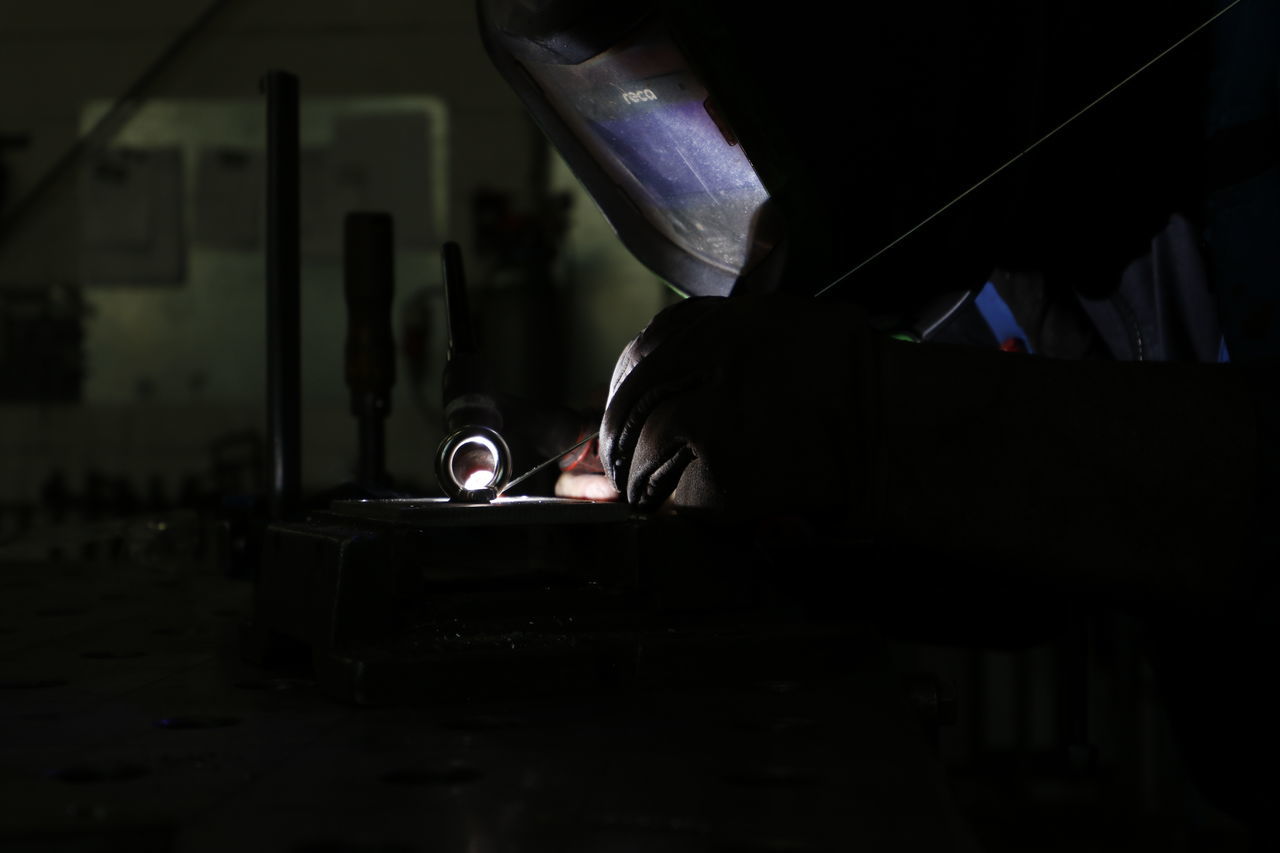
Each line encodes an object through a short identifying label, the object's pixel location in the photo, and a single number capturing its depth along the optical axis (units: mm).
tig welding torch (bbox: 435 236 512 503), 1543
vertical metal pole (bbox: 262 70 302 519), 1642
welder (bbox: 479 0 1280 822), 1443
